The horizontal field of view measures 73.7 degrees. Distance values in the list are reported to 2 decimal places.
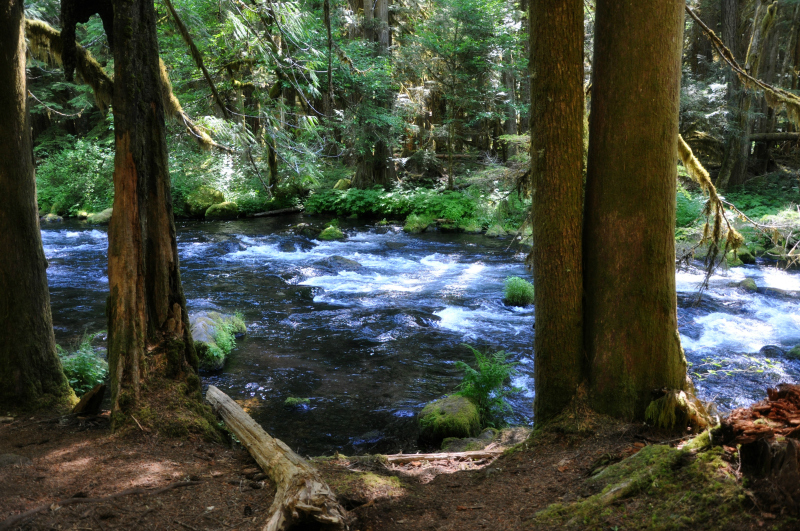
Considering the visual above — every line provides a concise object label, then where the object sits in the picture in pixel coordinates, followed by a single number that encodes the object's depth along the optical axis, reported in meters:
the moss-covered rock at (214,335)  7.98
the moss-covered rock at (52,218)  22.15
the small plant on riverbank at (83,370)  6.26
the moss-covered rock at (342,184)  25.46
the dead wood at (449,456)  4.68
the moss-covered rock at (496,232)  19.11
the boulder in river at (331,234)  18.41
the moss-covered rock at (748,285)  11.61
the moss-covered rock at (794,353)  7.98
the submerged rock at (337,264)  14.32
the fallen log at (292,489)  2.88
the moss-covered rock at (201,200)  22.84
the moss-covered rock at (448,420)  6.04
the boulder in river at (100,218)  21.56
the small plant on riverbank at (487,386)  6.70
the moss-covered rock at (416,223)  20.09
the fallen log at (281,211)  22.91
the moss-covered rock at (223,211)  22.75
